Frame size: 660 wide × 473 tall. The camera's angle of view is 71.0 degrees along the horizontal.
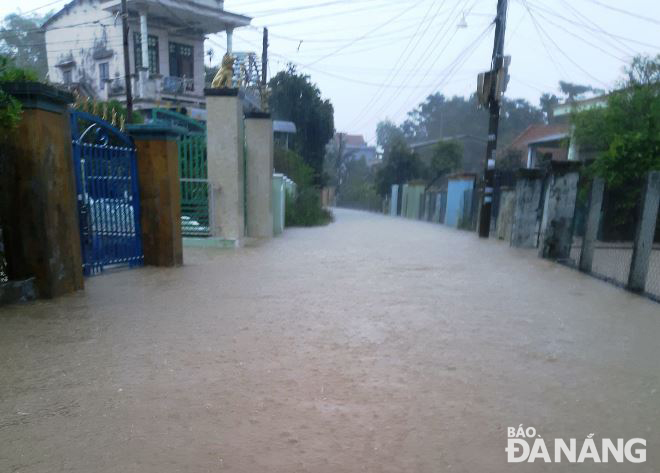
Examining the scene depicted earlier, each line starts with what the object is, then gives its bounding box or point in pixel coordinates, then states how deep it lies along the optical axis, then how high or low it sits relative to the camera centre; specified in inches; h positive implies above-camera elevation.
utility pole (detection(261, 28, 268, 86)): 748.0 +180.0
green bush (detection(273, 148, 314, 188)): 700.0 +2.3
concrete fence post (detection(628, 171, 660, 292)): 208.2 -20.7
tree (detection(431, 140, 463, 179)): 1181.7 +47.9
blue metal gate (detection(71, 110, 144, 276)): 208.7 -15.4
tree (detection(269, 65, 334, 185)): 1042.1 +136.5
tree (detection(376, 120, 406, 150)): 2615.7 +237.1
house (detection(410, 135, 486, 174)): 1801.2 +90.3
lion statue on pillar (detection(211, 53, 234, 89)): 351.6 +70.0
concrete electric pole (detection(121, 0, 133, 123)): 604.0 +143.0
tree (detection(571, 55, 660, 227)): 385.4 +43.8
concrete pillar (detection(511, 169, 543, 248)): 402.9 -30.2
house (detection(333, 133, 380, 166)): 2350.6 +149.5
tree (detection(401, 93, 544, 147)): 1911.9 +258.7
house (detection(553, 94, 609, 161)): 518.6 +40.6
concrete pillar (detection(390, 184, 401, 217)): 1290.6 -75.0
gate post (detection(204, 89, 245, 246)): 339.6 +6.4
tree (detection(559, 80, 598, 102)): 1684.3 +333.4
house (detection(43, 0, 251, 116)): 762.2 +214.4
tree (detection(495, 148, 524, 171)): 970.3 +34.6
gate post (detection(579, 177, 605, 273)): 265.3 -24.2
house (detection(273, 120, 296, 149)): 906.1 +75.6
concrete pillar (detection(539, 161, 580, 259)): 321.7 -19.3
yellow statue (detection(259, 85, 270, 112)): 534.2 +81.3
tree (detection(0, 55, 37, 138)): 149.9 +19.4
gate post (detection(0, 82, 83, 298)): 168.2 -10.7
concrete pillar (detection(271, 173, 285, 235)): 470.0 -33.0
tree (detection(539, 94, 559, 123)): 1718.8 +283.7
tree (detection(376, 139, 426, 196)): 1331.2 +22.3
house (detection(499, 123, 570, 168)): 765.3 +58.6
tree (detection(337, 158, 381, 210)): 1734.3 -73.8
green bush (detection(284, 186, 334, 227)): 623.5 -56.2
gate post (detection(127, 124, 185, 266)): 243.4 -12.9
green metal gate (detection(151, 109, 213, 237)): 358.0 -16.1
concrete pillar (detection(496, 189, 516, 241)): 494.0 -40.4
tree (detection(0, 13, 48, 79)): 1085.1 +283.8
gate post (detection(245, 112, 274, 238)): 419.8 -3.8
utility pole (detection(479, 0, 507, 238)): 530.3 +73.1
